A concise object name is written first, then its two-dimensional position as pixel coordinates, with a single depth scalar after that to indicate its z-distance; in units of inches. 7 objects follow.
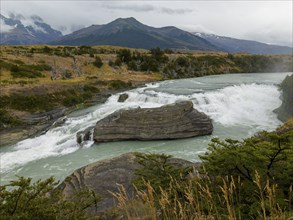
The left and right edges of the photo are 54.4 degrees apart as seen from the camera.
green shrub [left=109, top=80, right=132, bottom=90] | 1800.2
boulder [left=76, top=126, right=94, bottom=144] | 920.9
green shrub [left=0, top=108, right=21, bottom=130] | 1120.3
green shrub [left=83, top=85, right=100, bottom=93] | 1649.9
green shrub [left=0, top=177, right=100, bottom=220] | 206.4
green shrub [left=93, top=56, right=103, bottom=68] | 2435.5
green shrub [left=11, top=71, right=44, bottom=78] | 1803.9
